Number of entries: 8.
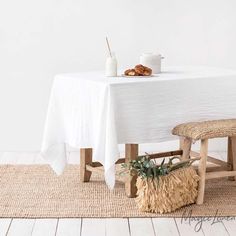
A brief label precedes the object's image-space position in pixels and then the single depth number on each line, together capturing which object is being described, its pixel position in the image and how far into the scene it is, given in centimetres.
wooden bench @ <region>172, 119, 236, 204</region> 402
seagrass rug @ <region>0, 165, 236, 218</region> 390
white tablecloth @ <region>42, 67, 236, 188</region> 400
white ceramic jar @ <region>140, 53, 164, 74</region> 449
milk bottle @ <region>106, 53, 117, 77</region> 430
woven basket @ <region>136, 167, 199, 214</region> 385
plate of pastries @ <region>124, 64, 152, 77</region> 429
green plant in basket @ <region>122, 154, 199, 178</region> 386
